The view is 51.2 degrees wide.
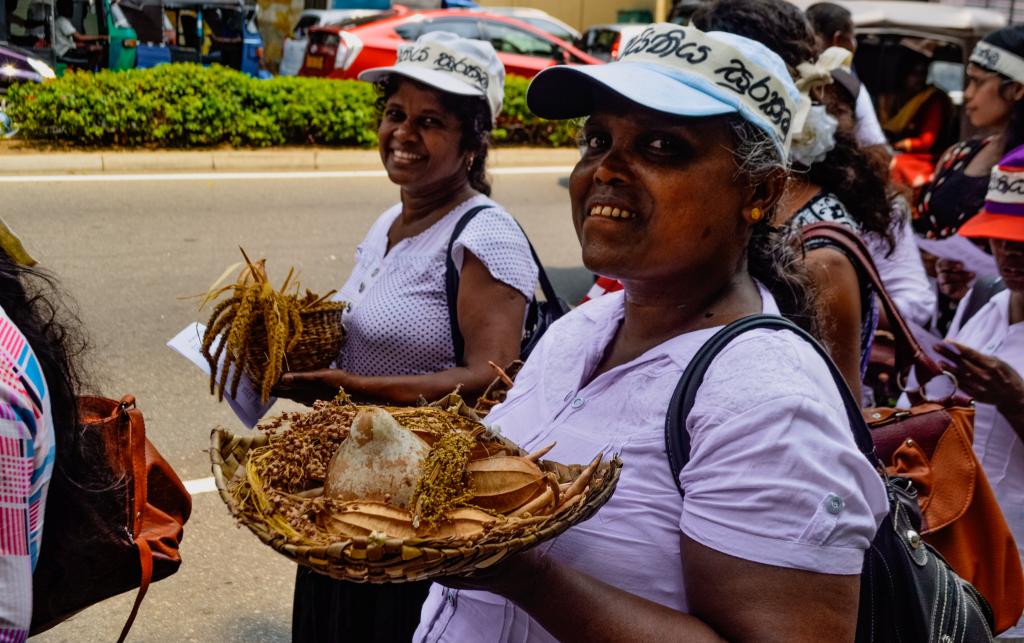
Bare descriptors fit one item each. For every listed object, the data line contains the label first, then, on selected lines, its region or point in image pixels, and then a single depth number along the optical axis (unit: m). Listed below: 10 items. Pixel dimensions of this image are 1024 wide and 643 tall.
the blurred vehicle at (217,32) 19.12
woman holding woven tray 1.60
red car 15.75
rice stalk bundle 3.02
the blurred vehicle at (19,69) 12.78
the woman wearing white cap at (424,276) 2.85
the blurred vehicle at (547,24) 18.95
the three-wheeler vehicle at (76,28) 14.40
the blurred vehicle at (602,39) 20.75
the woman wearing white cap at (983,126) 5.17
